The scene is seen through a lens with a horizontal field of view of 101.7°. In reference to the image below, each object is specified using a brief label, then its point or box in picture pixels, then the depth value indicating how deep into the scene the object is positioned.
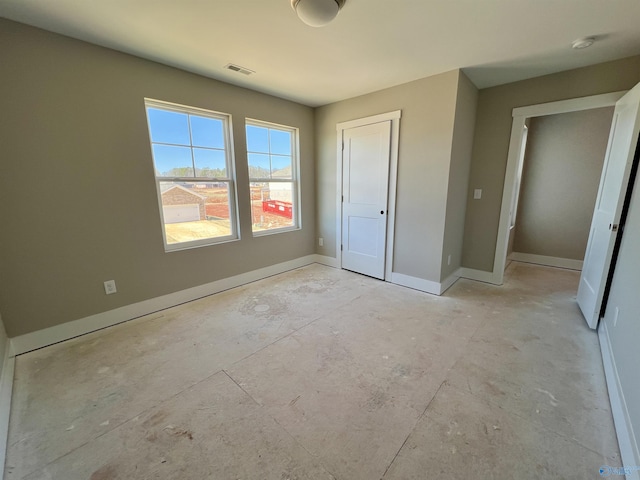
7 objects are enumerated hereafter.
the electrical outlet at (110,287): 2.41
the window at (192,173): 2.66
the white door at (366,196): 3.35
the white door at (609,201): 2.10
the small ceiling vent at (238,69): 2.54
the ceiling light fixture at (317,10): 1.54
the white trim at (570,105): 2.50
